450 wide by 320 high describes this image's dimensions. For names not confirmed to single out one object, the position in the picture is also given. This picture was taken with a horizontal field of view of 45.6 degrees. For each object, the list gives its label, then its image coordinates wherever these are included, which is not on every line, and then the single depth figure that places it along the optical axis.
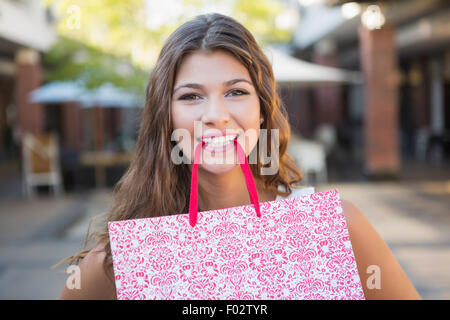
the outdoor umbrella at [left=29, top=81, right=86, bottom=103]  11.91
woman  1.15
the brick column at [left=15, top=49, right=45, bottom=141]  13.87
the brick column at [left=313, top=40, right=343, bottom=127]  16.52
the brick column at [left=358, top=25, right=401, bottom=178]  10.66
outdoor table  10.94
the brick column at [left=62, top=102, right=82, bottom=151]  20.22
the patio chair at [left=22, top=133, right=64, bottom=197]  10.47
